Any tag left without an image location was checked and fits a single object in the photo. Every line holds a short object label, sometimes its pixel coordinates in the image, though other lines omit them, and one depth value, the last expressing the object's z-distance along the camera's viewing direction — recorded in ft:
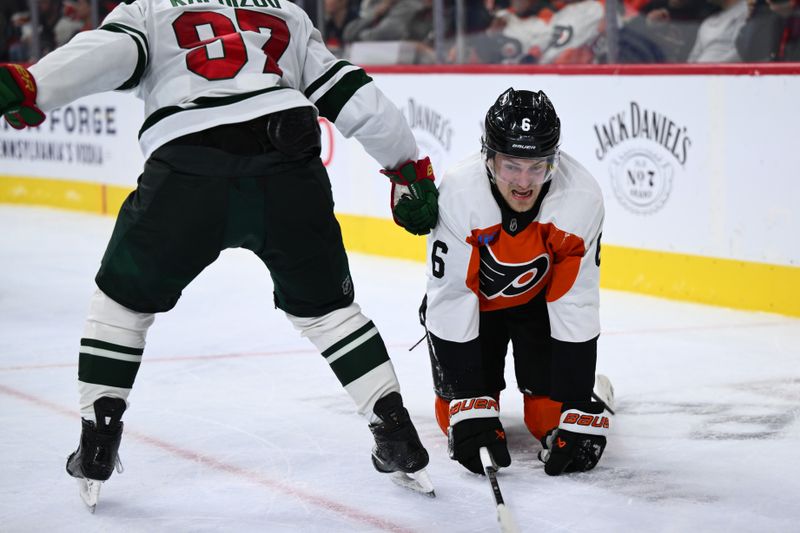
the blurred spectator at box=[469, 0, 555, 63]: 37.37
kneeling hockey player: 16.89
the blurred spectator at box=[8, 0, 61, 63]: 57.77
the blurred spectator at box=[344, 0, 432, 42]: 42.45
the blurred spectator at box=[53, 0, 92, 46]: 56.13
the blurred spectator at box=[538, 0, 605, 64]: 35.55
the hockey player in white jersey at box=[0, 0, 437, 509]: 15.06
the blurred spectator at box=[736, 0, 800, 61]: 30.50
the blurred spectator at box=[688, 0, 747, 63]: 31.81
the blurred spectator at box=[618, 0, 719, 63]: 32.81
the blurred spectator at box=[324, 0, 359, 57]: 45.14
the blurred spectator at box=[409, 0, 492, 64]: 39.81
